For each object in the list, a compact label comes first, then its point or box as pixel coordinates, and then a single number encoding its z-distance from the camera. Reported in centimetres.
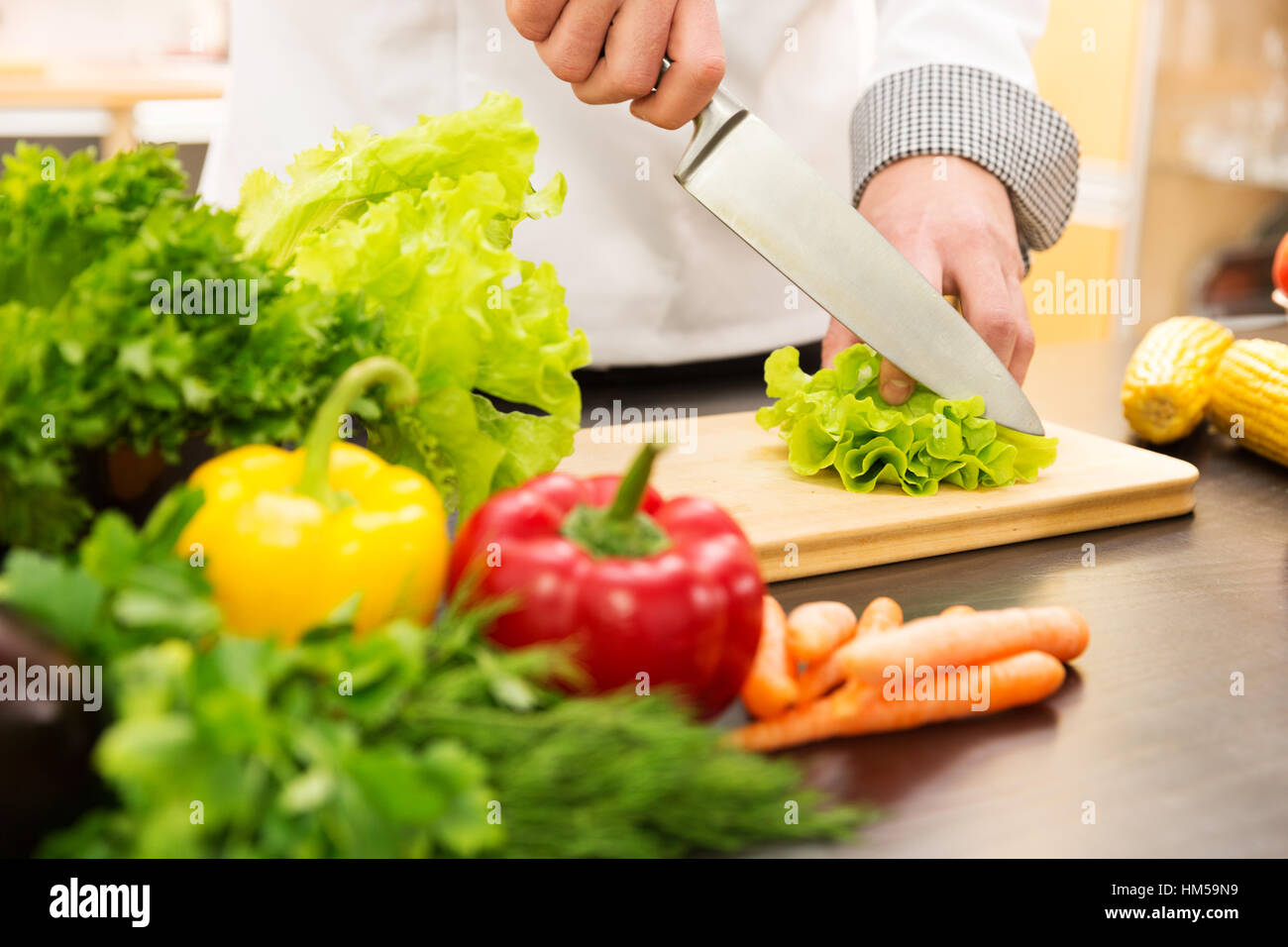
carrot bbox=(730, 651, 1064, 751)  80
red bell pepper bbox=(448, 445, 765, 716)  73
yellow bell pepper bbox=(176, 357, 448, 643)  74
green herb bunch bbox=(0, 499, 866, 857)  56
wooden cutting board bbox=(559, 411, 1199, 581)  118
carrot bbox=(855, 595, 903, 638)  94
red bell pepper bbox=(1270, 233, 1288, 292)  161
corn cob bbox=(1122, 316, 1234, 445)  154
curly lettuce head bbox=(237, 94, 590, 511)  99
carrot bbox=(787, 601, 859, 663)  84
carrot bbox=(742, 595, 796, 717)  82
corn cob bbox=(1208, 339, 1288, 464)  144
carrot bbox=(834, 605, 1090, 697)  82
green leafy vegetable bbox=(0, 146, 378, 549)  74
